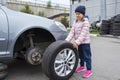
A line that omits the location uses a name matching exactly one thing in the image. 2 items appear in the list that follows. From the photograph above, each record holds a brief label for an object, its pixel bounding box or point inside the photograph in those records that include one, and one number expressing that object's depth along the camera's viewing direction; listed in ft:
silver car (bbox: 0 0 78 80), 5.38
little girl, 5.84
